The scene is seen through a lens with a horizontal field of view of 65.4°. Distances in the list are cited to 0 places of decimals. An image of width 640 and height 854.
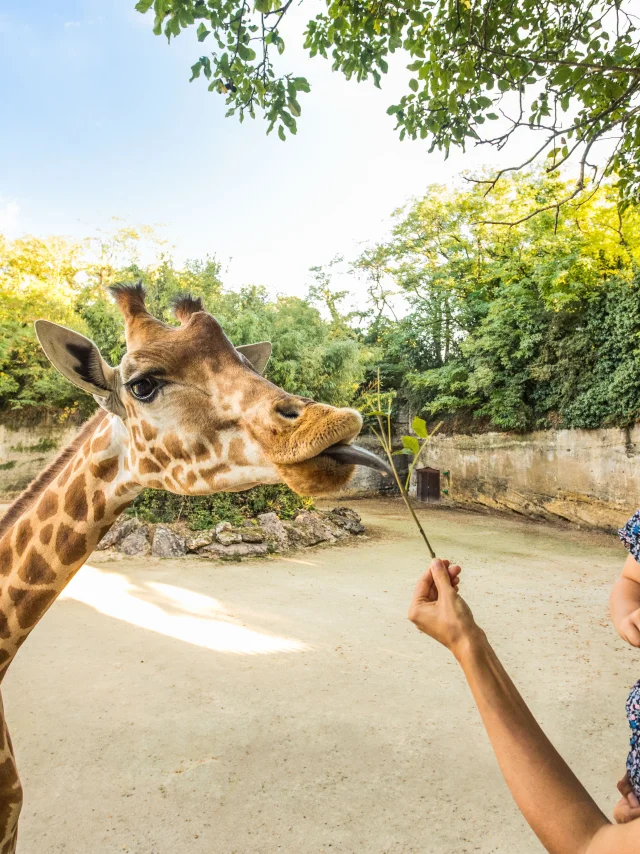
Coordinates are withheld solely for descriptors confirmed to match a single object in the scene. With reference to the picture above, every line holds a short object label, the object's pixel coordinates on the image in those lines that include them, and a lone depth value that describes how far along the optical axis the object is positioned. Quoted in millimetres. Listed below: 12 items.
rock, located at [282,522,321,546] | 9949
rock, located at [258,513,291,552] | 9547
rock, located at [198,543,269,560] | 8828
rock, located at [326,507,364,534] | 11391
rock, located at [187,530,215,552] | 8828
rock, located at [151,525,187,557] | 8656
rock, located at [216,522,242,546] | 9109
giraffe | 1156
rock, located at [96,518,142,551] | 8695
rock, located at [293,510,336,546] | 10281
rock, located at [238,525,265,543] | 9320
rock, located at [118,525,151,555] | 8633
